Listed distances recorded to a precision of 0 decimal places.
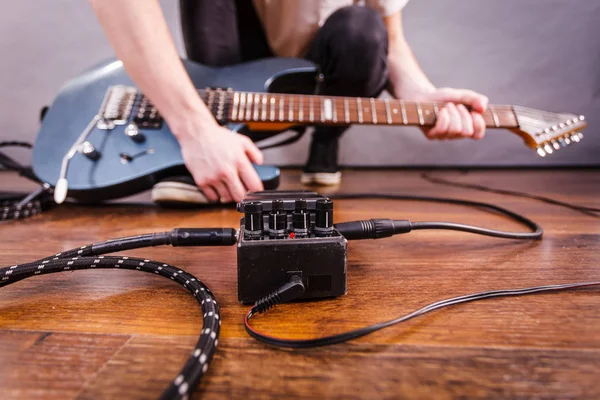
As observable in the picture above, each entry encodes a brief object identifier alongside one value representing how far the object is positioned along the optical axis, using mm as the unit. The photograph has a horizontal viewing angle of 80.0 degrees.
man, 735
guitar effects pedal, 344
